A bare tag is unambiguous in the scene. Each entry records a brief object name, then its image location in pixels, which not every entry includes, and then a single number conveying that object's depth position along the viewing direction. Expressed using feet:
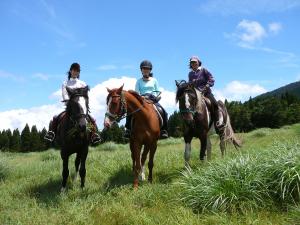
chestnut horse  23.75
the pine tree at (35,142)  210.58
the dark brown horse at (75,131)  23.80
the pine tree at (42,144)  210.73
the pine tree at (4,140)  203.59
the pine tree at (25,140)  211.35
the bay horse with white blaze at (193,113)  25.75
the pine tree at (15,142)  209.04
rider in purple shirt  29.51
